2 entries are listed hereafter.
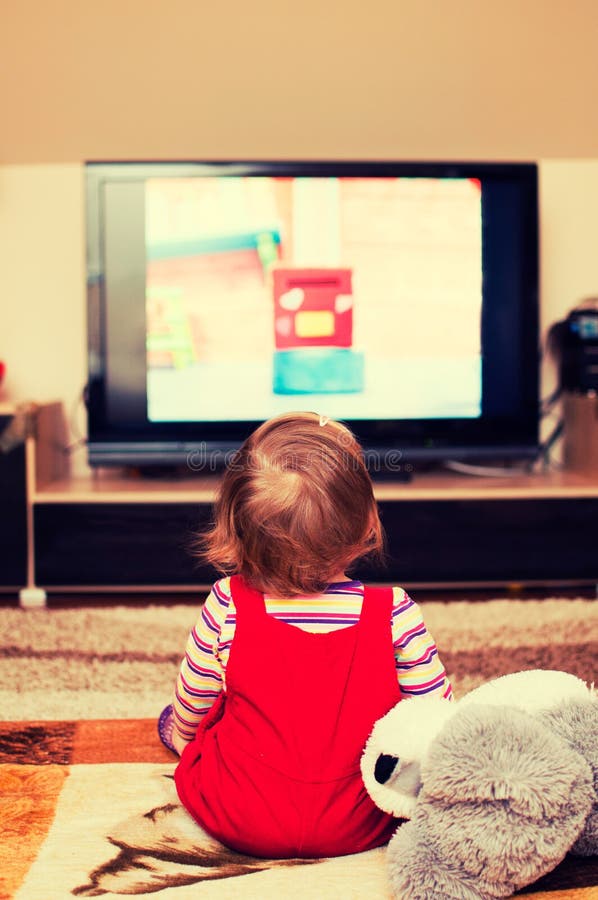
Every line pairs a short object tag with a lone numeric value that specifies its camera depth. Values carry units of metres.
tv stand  4.74
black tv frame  4.85
